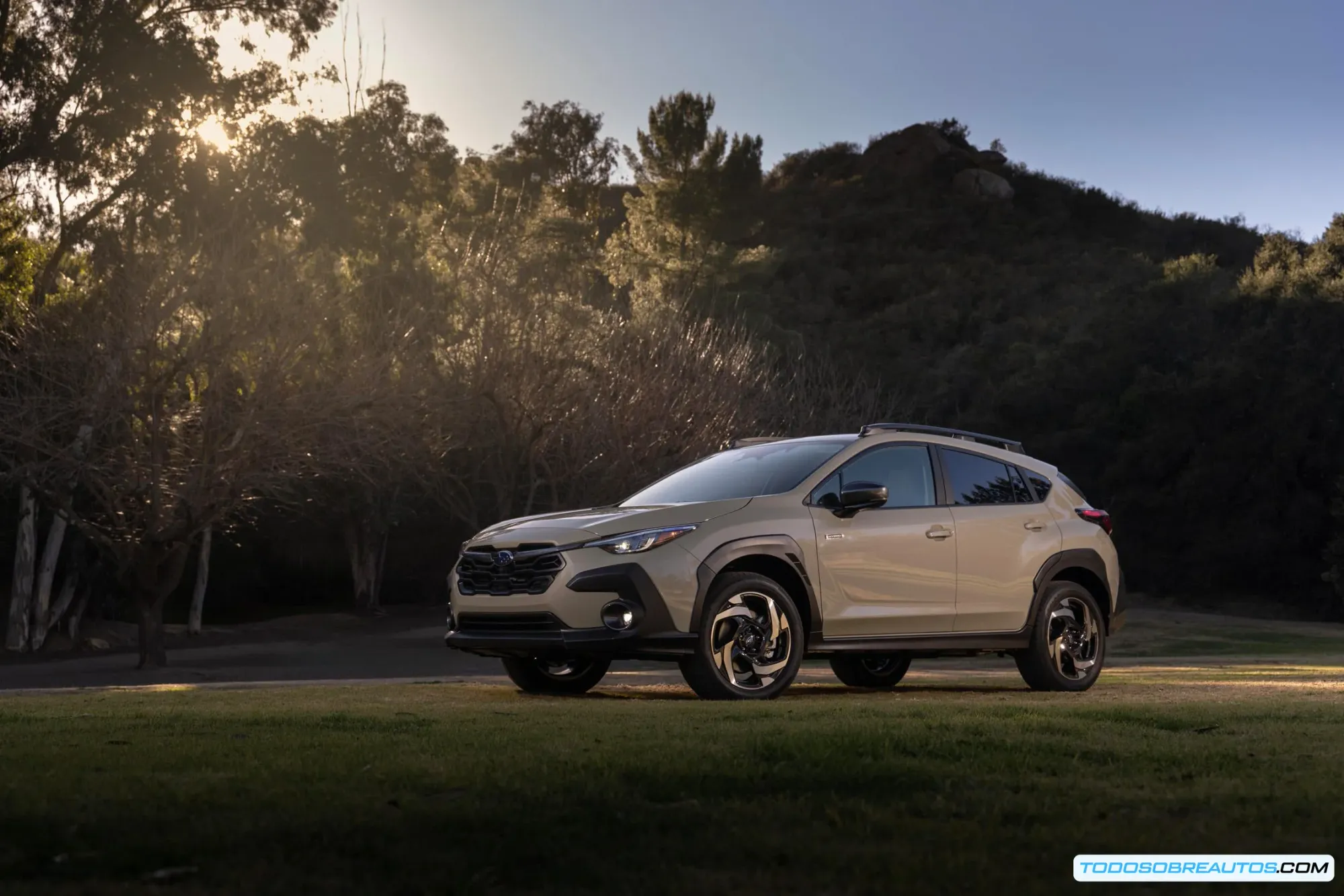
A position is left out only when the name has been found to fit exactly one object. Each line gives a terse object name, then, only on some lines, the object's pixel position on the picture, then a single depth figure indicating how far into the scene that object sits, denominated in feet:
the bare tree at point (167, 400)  77.97
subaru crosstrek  33.53
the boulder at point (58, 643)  110.83
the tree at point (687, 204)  211.61
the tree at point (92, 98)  93.50
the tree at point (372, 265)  91.56
